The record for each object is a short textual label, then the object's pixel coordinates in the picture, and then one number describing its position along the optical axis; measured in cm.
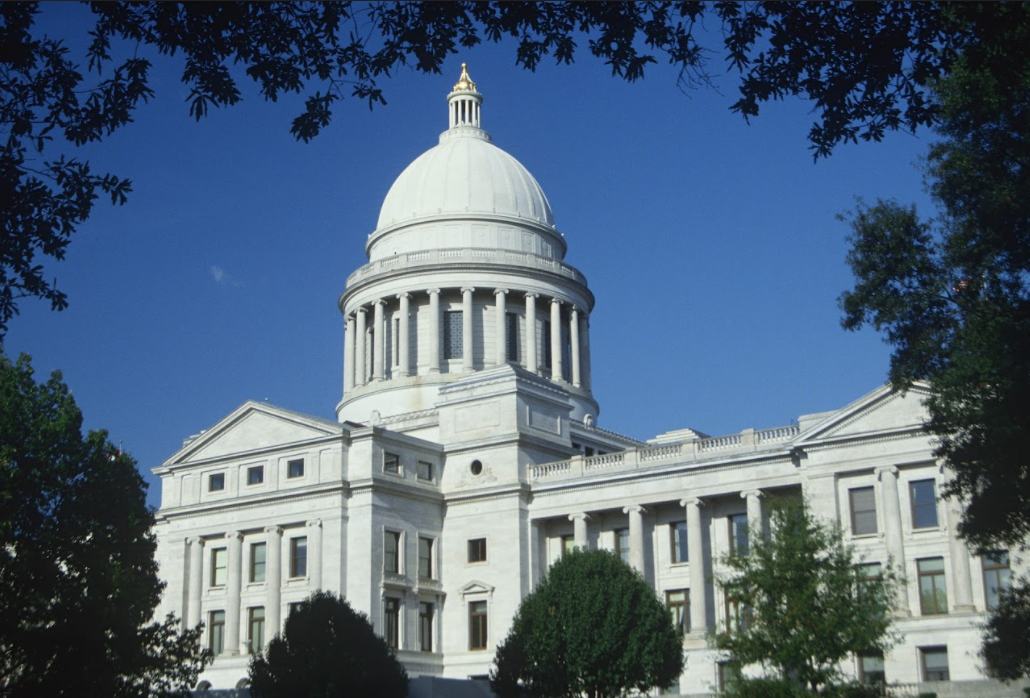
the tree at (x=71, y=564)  4456
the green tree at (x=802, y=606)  4475
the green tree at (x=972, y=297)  3278
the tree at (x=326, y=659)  4847
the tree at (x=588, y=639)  5231
